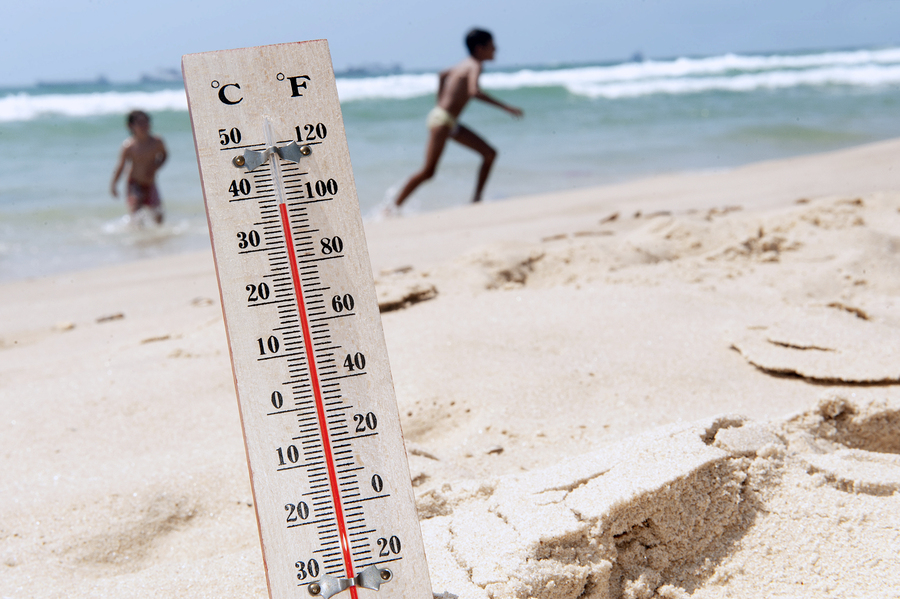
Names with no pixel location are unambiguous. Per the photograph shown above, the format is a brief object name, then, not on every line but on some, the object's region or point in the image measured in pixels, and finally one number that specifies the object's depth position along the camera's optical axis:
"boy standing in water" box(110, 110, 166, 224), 7.99
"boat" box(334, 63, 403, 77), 40.53
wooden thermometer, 1.29
